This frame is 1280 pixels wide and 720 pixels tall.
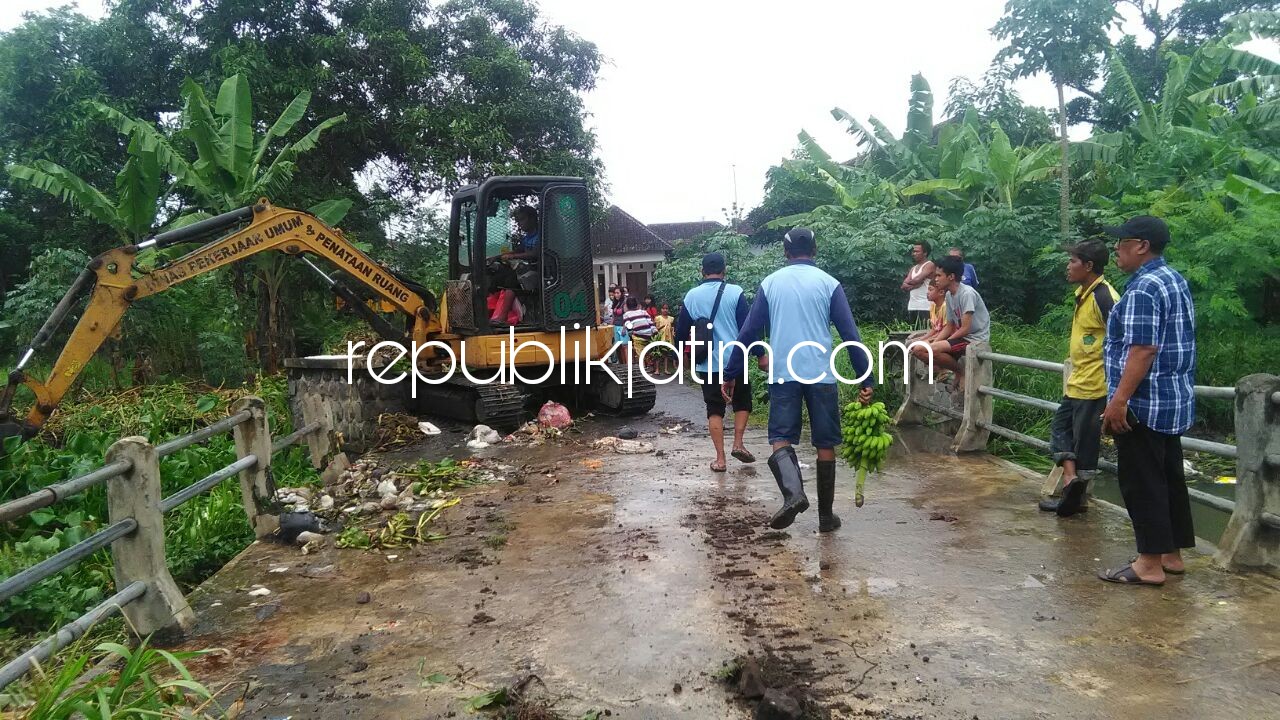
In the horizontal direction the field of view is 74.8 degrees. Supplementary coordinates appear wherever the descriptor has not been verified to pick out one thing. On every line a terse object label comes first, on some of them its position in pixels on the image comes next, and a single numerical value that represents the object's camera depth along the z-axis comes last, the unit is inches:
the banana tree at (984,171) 584.7
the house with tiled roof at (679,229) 1315.2
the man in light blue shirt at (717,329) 271.4
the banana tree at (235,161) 434.9
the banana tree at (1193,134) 534.3
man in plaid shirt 154.6
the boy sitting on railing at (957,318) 276.4
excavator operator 381.7
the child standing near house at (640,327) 671.8
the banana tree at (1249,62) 581.3
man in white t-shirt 358.0
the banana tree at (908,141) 690.8
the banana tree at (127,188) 436.1
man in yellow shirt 194.7
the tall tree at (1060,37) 528.7
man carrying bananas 200.8
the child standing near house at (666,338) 659.4
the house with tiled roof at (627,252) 1117.1
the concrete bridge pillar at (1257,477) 159.0
